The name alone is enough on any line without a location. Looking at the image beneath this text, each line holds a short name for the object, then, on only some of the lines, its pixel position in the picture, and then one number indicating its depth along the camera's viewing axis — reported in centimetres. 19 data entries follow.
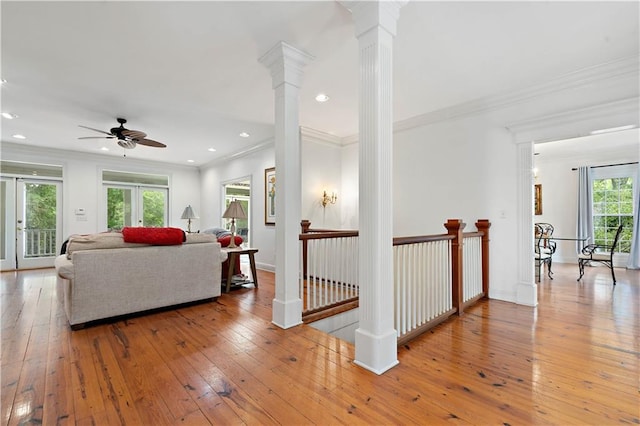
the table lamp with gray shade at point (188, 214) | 652
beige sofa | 272
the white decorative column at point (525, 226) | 340
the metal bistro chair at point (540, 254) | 453
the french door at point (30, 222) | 581
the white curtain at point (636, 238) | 565
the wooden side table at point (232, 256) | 408
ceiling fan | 420
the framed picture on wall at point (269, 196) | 552
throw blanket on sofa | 307
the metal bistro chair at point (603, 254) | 607
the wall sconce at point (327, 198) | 521
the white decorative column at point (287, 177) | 270
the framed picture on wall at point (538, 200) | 696
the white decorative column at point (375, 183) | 193
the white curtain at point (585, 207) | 630
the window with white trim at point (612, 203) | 595
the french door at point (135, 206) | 695
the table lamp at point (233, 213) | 432
